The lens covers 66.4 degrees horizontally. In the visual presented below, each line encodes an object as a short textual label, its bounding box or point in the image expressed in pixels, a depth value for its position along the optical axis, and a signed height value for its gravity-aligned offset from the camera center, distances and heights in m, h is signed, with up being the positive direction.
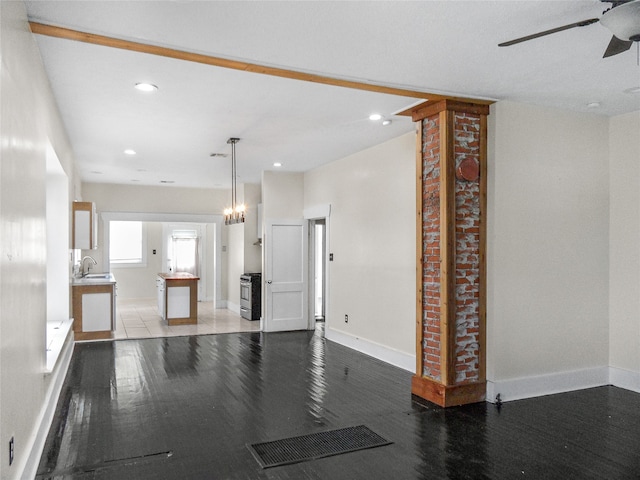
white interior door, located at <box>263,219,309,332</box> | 8.21 -0.59
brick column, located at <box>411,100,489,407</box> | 4.32 -0.11
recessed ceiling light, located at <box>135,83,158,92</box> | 4.02 +1.28
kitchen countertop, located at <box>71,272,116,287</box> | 7.22 -0.62
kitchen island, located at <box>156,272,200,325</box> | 8.79 -1.06
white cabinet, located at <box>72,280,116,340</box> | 7.27 -1.03
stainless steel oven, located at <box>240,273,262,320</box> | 9.27 -1.02
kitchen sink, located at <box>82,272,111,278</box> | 8.65 -0.62
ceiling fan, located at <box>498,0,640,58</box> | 2.41 +1.10
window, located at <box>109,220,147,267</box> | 12.62 -0.05
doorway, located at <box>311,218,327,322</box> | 8.53 -0.31
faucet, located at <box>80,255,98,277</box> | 9.26 -0.41
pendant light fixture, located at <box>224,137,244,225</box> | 6.32 +0.40
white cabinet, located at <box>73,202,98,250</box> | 6.32 +0.21
